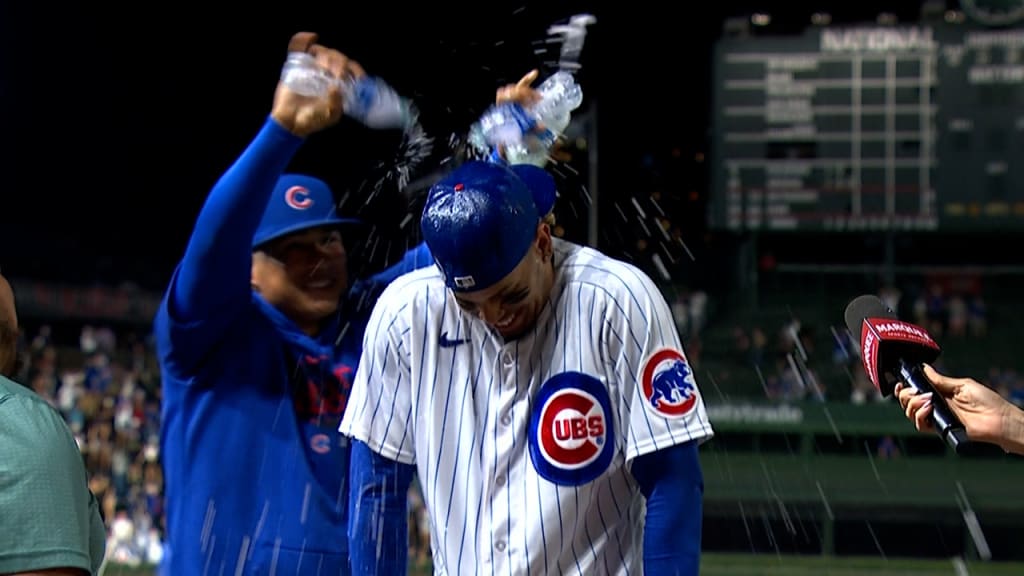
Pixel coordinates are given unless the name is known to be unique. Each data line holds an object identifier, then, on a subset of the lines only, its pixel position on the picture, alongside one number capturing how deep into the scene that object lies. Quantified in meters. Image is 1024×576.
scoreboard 20.20
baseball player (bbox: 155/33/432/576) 4.84
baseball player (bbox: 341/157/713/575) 3.53
